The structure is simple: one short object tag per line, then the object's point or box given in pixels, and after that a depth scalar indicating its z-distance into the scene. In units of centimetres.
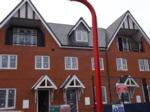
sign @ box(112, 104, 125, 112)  1314
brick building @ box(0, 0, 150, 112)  2208
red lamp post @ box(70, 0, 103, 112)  460
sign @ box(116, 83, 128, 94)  1672
